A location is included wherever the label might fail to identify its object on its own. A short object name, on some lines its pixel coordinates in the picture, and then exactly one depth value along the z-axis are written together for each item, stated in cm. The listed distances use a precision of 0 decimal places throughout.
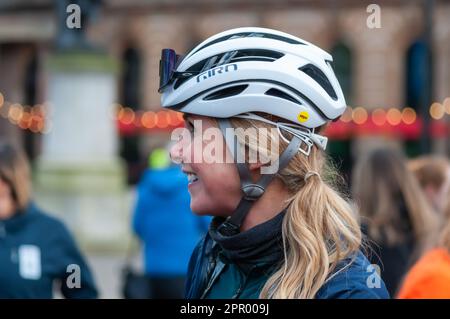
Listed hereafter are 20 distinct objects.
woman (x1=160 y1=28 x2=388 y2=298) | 244
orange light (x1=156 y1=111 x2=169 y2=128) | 3909
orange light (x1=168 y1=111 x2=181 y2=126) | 3700
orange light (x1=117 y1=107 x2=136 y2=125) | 4000
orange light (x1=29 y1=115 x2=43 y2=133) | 4106
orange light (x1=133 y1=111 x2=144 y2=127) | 3997
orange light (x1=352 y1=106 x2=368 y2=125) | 3741
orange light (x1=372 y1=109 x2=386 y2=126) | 3766
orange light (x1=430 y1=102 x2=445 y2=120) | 3569
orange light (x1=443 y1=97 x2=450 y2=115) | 3653
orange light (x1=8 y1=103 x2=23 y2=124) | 4216
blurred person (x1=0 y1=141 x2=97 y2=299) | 454
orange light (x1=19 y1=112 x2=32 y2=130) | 4205
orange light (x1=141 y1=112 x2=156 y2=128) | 3962
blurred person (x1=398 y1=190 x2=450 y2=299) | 344
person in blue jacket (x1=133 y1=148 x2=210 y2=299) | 742
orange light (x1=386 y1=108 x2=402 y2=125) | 3778
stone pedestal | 1466
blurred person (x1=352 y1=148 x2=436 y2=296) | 561
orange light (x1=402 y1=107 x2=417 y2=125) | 3766
